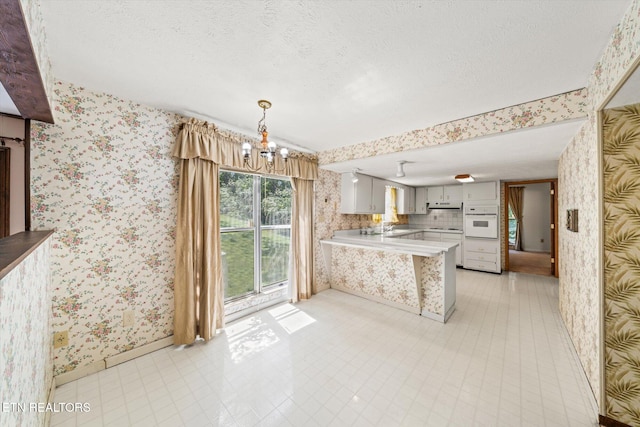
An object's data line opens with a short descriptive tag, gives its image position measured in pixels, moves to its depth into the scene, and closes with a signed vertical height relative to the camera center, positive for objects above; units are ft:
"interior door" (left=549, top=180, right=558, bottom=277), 14.65 -1.09
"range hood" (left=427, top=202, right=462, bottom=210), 18.42 +0.71
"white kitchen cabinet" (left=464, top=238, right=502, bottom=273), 15.66 -2.93
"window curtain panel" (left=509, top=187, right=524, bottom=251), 25.17 +0.72
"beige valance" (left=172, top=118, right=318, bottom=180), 7.32 +2.36
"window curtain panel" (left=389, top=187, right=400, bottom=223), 18.62 +0.79
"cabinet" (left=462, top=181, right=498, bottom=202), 15.99 +1.60
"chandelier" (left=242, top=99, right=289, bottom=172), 6.09 +1.86
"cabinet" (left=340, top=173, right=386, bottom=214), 13.12 +1.08
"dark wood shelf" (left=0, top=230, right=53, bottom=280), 2.26 -0.47
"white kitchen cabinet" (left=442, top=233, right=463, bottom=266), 17.33 -2.03
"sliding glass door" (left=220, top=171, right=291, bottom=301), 9.42 -0.83
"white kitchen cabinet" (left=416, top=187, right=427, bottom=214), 20.15 +1.21
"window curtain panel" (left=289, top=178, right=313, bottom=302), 11.00 -1.33
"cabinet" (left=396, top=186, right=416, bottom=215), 19.06 +1.18
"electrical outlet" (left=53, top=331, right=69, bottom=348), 5.72 -3.18
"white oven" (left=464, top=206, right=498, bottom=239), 15.76 -0.56
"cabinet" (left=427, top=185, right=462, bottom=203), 18.28 +1.67
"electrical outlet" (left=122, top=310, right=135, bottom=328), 6.61 -3.06
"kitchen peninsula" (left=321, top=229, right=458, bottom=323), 9.24 -2.69
